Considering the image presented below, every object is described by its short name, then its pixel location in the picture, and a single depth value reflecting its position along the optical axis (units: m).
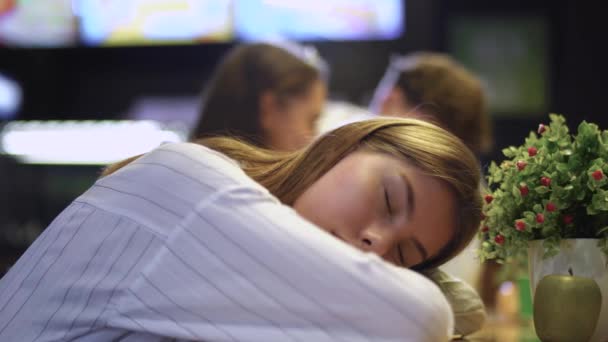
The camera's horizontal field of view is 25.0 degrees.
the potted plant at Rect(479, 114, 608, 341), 1.50
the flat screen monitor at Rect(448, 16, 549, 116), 4.59
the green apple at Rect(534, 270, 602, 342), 1.48
